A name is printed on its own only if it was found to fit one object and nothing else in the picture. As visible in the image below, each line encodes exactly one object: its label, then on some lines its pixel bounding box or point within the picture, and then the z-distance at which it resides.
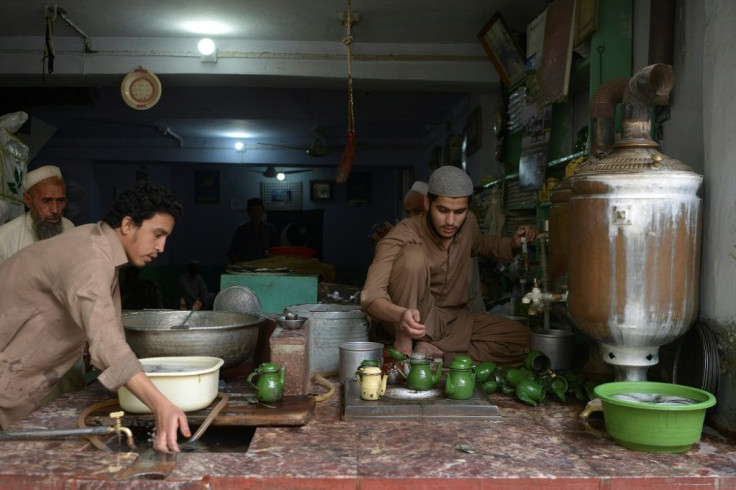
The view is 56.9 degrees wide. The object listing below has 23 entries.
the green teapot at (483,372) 3.51
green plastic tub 2.53
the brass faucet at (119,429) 2.54
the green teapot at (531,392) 3.25
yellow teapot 3.10
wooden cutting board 2.78
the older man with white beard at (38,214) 4.73
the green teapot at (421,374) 3.27
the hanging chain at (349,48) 5.82
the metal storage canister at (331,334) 3.92
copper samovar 2.90
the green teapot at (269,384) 3.01
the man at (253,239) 11.05
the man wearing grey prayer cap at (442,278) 4.22
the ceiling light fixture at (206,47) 6.68
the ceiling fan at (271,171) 15.11
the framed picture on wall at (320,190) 15.98
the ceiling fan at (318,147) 11.35
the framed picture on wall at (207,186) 16.23
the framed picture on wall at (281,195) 16.02
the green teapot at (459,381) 3.10
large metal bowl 3.17
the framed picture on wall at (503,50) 6.06
